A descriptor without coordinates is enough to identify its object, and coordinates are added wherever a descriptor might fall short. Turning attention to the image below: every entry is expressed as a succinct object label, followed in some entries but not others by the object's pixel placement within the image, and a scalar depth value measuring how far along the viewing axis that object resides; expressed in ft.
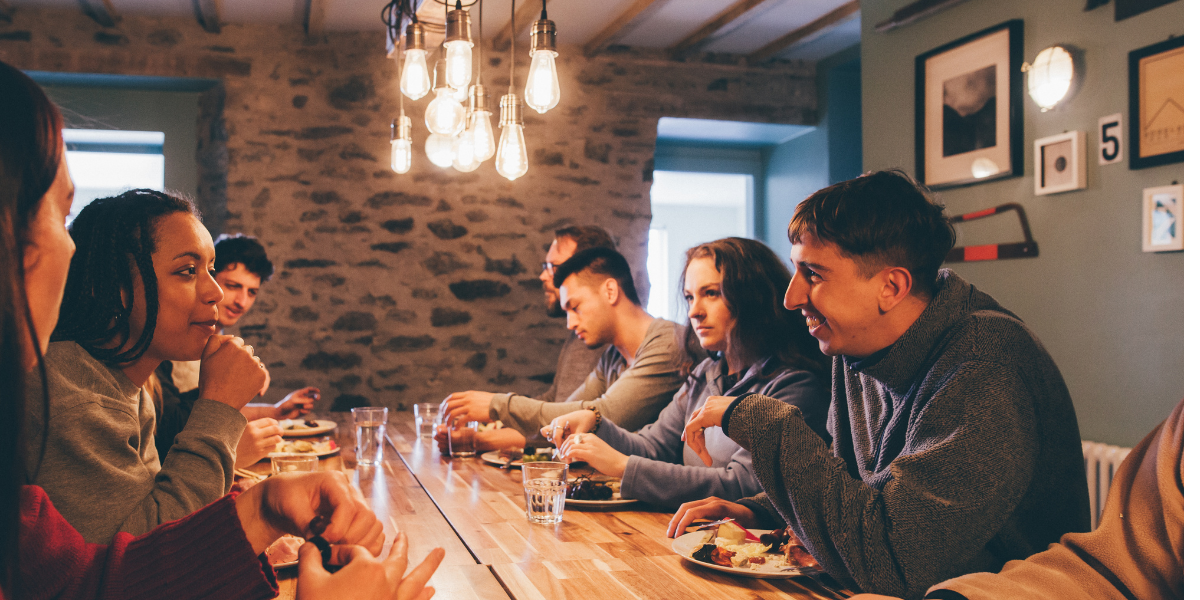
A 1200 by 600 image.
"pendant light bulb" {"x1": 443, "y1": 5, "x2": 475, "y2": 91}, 6.24
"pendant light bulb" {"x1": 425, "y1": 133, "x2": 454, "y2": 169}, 8.90
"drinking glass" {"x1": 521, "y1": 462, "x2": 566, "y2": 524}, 5.18
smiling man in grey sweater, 3.82
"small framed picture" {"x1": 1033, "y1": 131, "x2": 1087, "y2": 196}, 9.03
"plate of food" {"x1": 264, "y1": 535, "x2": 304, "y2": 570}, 4.17
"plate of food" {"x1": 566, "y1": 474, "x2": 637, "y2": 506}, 5.67
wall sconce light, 9.14
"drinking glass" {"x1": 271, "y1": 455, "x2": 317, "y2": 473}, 5.02
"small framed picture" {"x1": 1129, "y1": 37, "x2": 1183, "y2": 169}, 7.97
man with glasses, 11.51
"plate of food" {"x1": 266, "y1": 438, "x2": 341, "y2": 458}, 7.64
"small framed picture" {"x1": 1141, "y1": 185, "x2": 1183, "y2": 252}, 8.02
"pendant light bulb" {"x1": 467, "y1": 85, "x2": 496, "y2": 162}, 7.45
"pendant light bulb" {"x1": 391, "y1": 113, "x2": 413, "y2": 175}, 9.68
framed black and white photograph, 9.98
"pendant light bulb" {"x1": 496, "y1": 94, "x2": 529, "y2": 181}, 7.19
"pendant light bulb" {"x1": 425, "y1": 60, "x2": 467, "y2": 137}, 7.05
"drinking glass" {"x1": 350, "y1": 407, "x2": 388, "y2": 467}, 7.34
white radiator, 8.56
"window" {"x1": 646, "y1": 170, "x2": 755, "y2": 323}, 24.88
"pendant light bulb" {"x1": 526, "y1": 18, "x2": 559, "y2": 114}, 6.30
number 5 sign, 8.63
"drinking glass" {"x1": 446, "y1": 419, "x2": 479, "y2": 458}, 7.88
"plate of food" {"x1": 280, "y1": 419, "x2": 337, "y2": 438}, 9.07
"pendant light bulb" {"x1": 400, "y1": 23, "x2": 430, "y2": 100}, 6.98
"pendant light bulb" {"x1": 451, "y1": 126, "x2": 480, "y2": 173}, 8.13
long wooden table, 3.99
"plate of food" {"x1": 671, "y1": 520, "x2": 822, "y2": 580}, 4.17
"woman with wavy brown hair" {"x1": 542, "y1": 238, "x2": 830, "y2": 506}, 5.76
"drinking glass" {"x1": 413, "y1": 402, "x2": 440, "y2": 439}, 9.22
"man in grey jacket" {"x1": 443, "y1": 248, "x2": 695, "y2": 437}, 8.59
